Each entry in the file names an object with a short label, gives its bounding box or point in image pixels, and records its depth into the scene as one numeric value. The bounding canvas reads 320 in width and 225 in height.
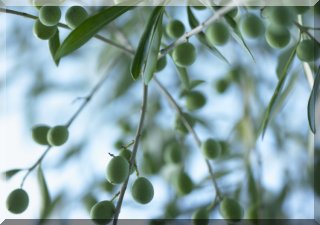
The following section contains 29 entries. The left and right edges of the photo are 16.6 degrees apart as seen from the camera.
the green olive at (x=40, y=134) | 0.91
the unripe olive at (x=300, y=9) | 0.85
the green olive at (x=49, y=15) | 0.82
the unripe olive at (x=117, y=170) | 0.81
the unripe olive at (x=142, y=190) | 0.83
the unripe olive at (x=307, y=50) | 0.85
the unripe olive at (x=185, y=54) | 0.87
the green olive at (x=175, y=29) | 0.90
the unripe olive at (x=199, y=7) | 0.89
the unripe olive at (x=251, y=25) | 0.89
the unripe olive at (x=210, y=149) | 0.92
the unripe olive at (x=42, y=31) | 0.84
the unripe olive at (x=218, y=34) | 0.91
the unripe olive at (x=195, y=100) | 0.98
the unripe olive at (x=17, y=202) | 0.86
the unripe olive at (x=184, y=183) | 0.96
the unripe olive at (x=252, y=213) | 0.99
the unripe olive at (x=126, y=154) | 0.84
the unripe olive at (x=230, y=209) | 0.89
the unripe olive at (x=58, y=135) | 0.88
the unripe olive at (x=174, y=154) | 1.02
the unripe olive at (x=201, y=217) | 0.91
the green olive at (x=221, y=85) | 1.10
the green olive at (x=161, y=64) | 0.88
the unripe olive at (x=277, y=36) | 0.86
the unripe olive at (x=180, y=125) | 0.97
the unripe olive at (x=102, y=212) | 0.81
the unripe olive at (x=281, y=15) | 0.83
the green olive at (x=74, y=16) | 0.84
